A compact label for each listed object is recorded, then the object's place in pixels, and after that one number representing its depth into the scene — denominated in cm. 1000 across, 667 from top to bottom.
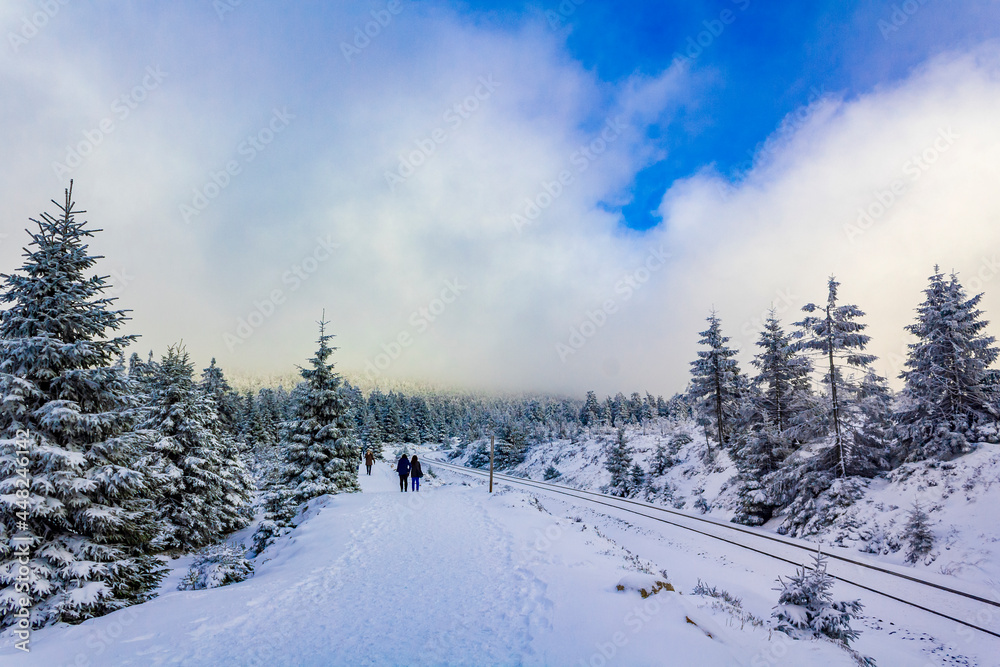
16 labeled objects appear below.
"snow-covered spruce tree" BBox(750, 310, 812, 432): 2286
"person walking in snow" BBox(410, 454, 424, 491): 2009
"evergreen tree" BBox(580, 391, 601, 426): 8954
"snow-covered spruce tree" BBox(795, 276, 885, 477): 1834
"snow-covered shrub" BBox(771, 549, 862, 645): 692
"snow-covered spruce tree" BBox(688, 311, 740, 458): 3041
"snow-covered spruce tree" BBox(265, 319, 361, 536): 1956
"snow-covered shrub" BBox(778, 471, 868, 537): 1680
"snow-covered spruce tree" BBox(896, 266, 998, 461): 1628
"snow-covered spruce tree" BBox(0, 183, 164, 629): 738
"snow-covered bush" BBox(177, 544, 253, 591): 959
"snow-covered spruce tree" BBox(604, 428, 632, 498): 3253
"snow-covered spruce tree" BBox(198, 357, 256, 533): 1878
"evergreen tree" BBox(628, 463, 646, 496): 3139
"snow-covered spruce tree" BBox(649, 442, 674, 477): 3288
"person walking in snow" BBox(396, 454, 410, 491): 1980
